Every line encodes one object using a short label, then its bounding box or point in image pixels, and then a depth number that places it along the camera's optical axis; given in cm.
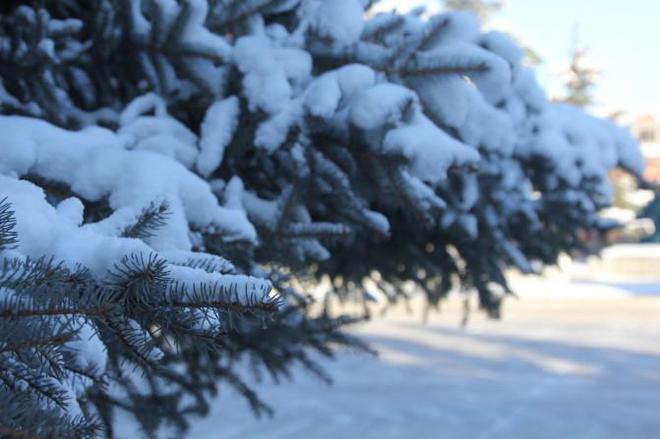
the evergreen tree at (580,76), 3005
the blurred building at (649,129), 4098
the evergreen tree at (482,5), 2853
